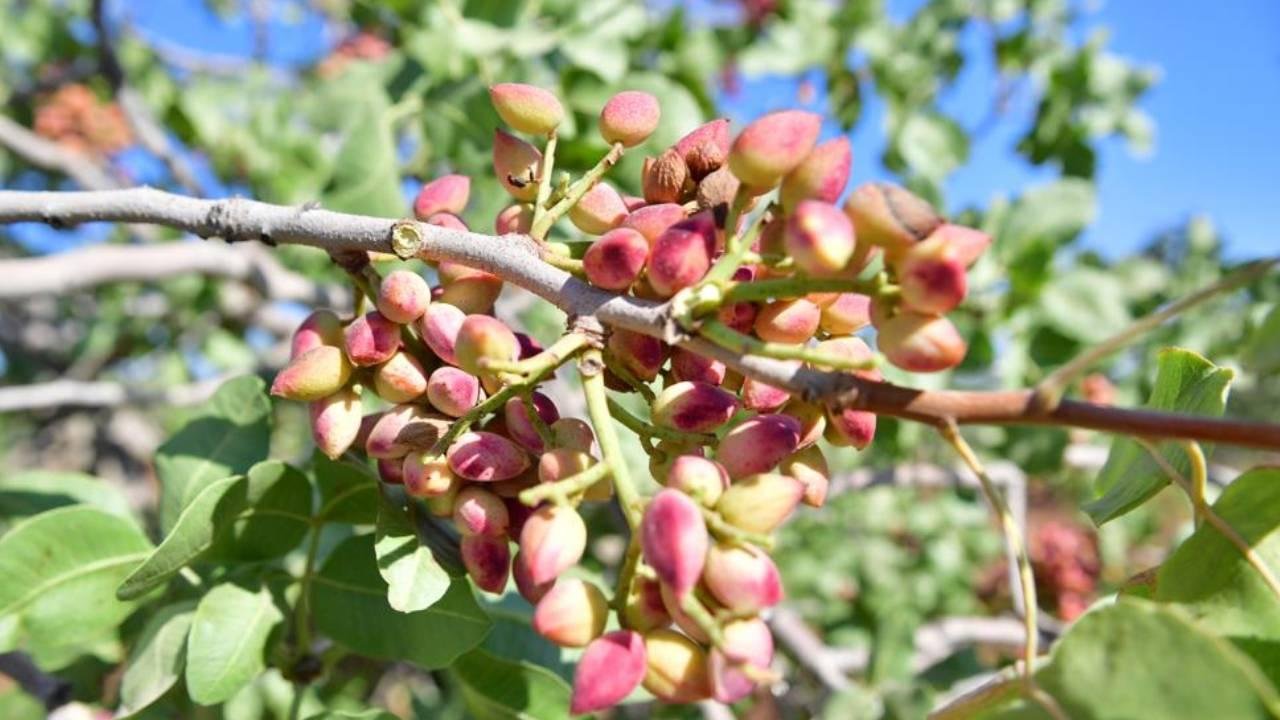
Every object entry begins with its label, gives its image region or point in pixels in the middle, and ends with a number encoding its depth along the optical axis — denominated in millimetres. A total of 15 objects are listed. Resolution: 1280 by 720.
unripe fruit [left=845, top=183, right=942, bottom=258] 298
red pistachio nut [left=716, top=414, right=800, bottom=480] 320
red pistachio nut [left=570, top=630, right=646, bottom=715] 299
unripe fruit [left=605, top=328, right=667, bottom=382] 334
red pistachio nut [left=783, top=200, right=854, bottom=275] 294
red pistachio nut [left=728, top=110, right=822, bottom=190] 314
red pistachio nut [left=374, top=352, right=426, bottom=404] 356
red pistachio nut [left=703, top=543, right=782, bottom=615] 295
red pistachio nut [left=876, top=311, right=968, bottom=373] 295
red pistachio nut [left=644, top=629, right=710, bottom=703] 304
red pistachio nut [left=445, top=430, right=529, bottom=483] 334
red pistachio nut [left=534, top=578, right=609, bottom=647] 312
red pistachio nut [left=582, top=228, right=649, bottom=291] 322
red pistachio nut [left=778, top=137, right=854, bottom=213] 313
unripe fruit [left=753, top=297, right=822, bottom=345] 326
